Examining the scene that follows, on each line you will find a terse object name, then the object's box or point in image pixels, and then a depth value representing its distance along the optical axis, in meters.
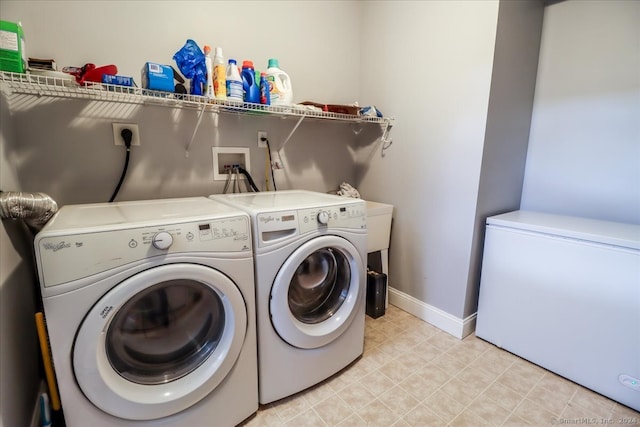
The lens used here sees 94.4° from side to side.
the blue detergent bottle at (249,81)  1.48
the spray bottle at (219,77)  1.36
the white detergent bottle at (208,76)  1.33
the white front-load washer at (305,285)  1.17
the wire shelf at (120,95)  1.02
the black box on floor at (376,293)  1.99
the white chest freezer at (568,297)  1.28
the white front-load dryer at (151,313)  0.83
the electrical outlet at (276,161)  1.96
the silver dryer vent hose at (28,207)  0.94
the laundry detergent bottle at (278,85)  1.55
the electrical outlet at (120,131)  1.45
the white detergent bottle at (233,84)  1.38
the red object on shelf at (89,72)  1.12
